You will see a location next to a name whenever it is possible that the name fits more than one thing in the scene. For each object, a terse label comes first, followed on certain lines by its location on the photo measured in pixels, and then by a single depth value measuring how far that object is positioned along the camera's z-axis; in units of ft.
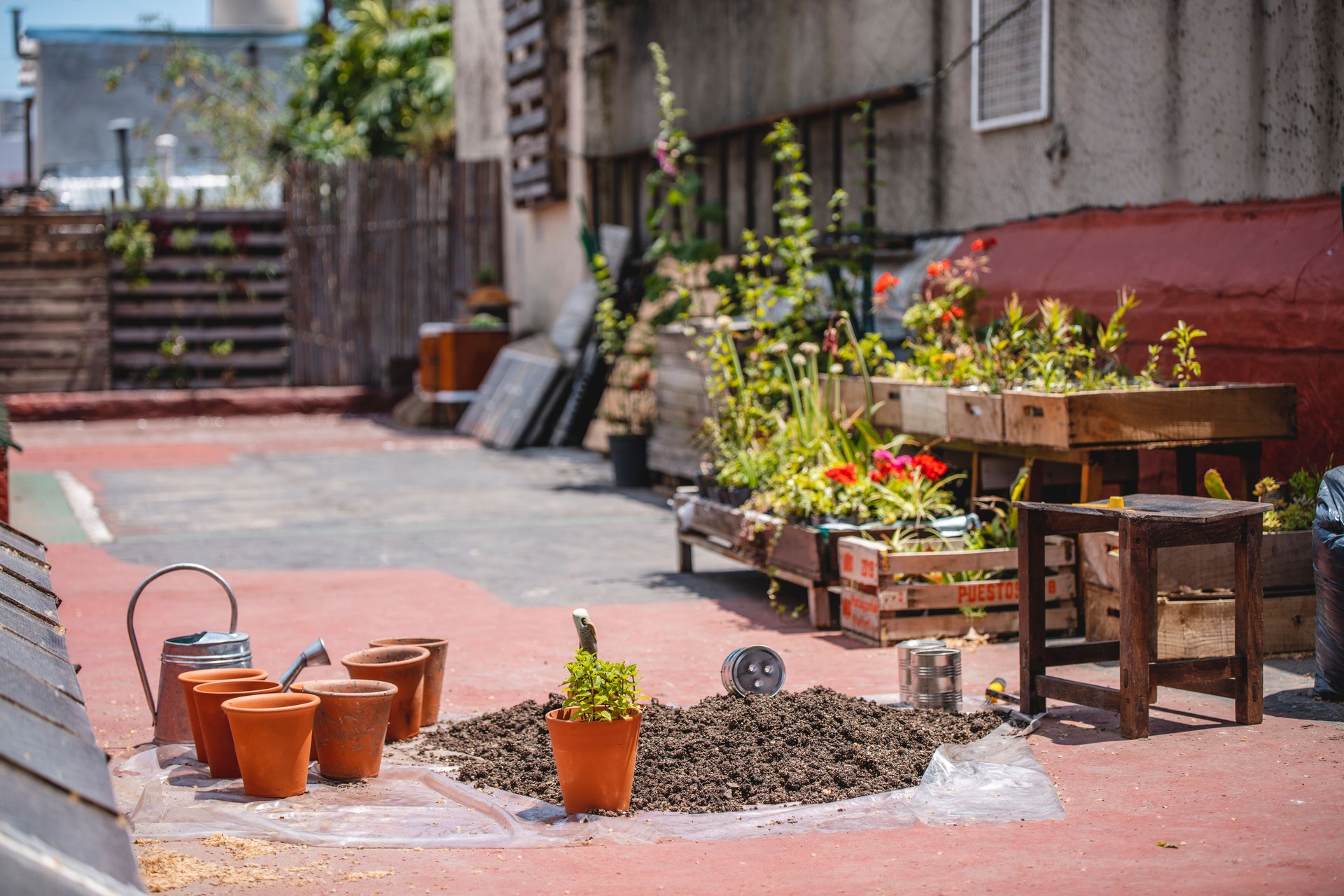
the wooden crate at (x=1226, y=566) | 19.74
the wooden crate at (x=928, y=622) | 21.80
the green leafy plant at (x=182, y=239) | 63.98
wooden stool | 16.37
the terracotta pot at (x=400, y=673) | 16.65
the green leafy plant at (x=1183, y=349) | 21.65
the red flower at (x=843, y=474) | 23.73
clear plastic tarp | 13.64
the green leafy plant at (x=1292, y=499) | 20.48
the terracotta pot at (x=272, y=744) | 14.64
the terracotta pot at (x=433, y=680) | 17.53
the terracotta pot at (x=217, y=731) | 15.48
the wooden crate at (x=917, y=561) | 21.58
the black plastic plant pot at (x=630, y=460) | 41.14
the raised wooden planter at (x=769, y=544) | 23.20
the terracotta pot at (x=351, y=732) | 15.26
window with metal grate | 29.99
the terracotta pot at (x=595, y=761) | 13.98
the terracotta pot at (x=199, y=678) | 15.98
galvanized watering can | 16.89
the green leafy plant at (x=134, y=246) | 63.00
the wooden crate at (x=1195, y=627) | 19.27
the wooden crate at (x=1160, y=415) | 20.53
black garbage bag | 17.53
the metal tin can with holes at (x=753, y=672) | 17.70
